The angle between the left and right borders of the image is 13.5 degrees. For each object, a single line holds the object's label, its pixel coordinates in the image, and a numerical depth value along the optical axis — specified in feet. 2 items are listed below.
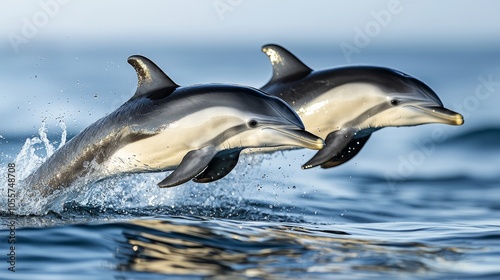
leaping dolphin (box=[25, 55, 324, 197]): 57.82
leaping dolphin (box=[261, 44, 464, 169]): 66.90
